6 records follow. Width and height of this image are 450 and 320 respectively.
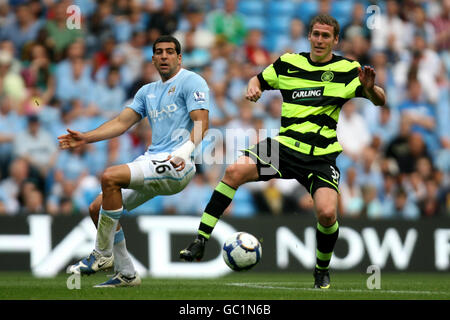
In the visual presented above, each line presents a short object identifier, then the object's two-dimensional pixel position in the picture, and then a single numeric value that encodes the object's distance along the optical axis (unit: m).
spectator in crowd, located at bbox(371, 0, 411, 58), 17.34
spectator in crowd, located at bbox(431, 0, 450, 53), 18.06
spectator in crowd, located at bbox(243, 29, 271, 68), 16.48
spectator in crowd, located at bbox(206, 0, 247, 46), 16.61
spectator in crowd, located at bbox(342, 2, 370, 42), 16.95
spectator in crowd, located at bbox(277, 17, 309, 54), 16.72
